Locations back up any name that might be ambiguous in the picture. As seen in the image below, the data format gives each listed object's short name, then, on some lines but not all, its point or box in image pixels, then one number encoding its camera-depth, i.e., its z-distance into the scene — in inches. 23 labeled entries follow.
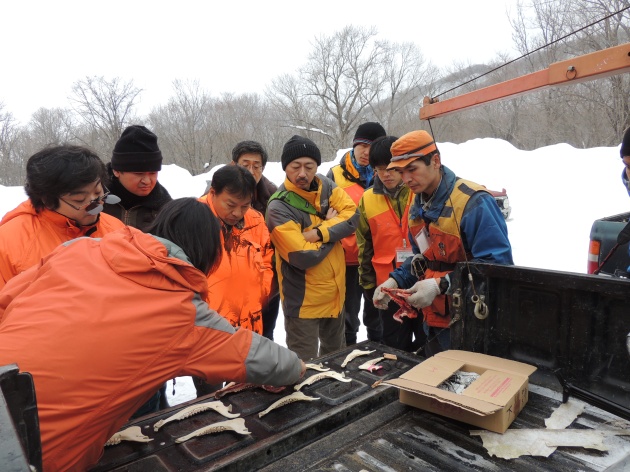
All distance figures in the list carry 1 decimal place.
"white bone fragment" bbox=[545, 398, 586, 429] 68.1
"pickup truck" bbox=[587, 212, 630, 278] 140.4
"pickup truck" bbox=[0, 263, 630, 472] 62.0
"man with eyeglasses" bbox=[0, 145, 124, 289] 82.7
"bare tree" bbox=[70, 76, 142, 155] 1058.3
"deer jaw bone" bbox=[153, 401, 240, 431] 72.3
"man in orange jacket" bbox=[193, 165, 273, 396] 110.1
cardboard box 65.2
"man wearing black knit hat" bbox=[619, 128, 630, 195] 108.1
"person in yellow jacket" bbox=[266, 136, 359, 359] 129.4
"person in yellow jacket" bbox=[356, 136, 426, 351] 136.0
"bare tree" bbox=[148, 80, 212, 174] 1240.2
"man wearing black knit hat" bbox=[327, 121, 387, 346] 163.0
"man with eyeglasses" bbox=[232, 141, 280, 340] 149.1
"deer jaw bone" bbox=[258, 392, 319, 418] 74.2
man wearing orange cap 94.0
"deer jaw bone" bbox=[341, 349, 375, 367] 92.9
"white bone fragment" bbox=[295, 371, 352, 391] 83.4
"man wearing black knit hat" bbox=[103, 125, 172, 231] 113.7
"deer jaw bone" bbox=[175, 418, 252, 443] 67.9
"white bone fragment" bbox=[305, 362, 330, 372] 89.2
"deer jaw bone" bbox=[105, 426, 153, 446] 67.4
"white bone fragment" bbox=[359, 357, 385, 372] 89.2
